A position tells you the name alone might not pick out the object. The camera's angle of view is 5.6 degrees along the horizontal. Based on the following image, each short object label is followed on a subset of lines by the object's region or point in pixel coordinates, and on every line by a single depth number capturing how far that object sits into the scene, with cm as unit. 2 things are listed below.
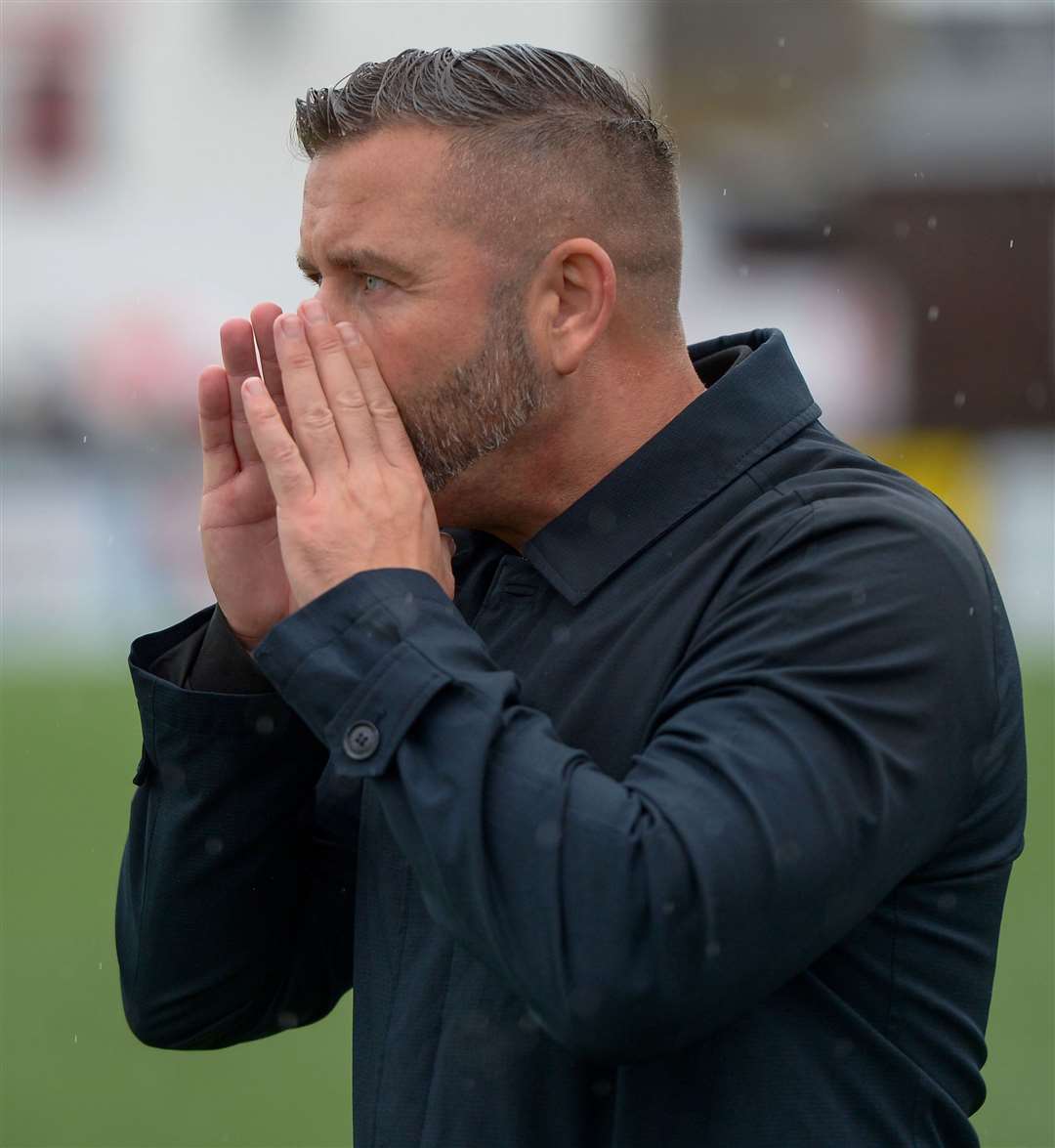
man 474
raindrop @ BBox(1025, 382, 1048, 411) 3099
